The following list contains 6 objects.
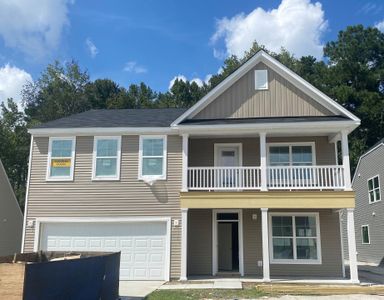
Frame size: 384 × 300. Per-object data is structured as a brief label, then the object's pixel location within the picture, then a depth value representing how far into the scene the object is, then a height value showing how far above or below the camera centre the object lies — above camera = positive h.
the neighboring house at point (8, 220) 19.52 +0.79
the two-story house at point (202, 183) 15.33 +2.07
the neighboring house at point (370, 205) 22.14 +2.00
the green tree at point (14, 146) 32.69 +7.12
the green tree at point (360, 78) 35.16 +14.78
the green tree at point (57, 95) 39.78 +13.95
